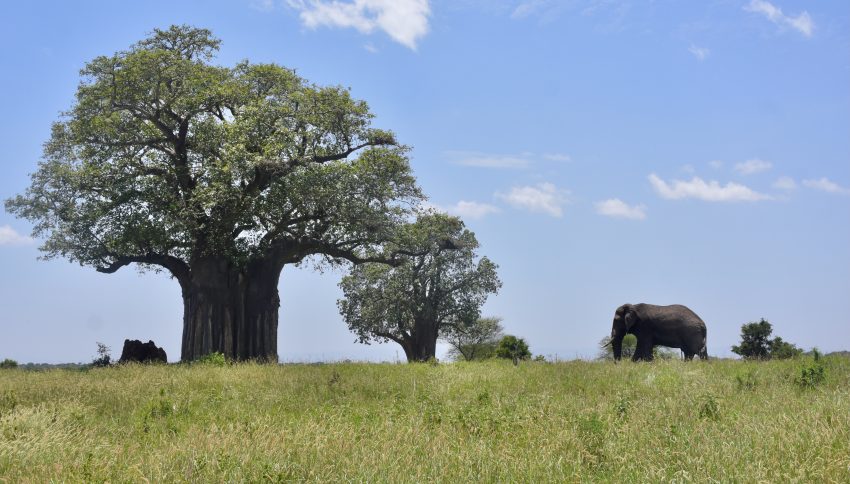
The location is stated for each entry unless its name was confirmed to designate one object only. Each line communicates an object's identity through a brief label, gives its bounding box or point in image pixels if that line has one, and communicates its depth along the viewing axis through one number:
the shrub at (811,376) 16.42
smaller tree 47.47
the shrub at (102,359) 30.84
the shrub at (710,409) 11.85
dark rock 31.34
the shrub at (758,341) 38.06
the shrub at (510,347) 45.50
